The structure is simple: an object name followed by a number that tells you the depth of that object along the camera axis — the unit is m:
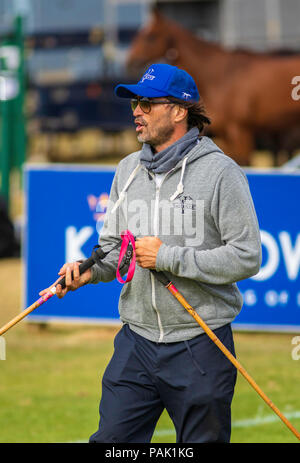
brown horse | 26.31
